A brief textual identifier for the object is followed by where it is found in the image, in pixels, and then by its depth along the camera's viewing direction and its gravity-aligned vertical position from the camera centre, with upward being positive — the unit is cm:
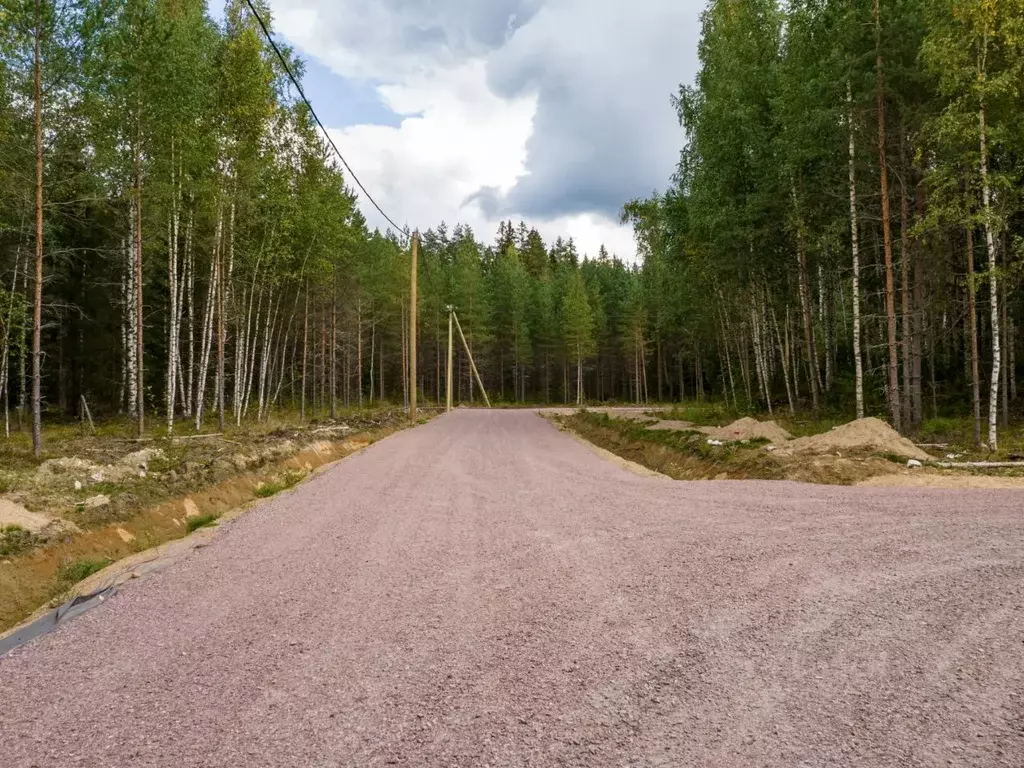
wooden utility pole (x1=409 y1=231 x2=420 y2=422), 2485 +282
